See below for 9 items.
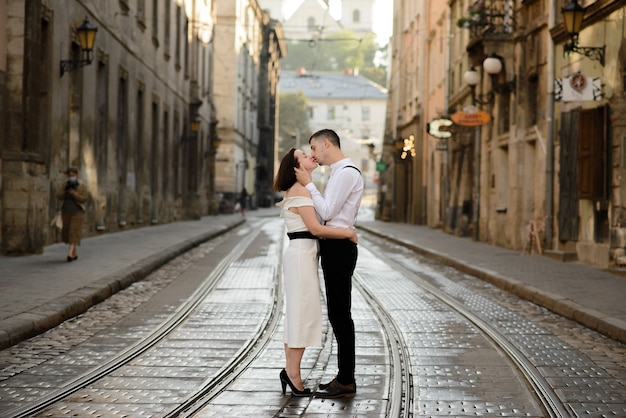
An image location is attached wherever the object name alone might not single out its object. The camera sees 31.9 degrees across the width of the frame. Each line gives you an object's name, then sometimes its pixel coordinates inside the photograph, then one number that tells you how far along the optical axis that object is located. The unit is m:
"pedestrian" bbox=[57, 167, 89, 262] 17.16
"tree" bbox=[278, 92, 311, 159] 106.94
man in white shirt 7.16
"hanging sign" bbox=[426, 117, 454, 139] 33.25
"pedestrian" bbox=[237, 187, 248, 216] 56.31
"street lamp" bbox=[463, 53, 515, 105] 25.55
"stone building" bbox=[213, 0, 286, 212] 62.91
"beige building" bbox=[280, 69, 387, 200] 121.75
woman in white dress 7.15
